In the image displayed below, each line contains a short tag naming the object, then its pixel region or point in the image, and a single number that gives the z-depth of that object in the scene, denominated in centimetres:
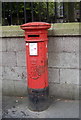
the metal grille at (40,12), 433
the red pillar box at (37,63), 355
